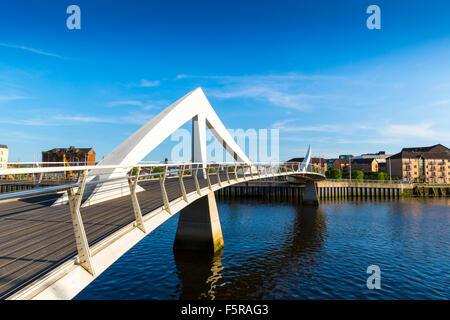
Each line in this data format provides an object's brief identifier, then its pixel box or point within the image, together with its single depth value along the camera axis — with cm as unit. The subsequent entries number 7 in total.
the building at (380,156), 10406
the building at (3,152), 9574
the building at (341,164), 11481
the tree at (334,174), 7909
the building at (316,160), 12301
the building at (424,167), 8725
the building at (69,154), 8666
